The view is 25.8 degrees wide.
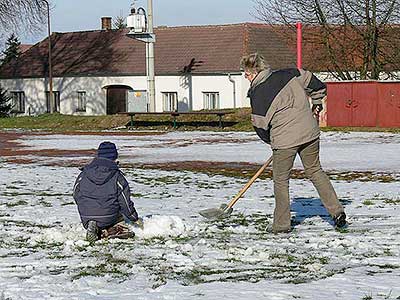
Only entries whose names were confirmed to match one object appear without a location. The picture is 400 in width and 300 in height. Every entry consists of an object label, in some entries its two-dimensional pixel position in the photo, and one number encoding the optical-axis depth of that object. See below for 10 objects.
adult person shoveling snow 8.67
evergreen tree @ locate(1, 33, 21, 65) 68.65
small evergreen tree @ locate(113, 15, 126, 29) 81.10
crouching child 8.43
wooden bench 36.03
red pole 13.58
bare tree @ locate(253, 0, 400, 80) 42.66
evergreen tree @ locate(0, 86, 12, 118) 57.26
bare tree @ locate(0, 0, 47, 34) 45.56
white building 50.41
